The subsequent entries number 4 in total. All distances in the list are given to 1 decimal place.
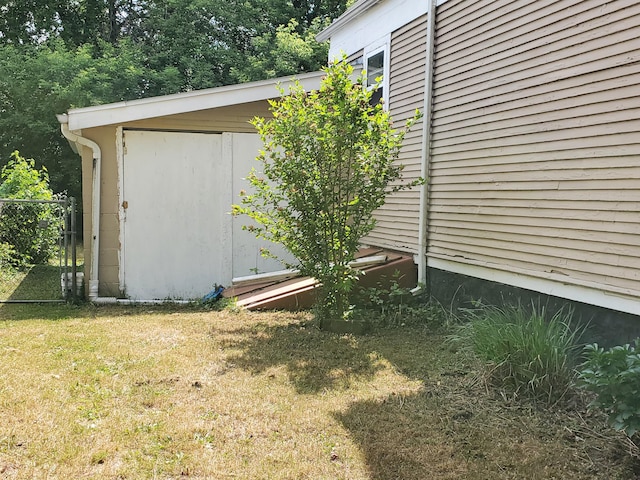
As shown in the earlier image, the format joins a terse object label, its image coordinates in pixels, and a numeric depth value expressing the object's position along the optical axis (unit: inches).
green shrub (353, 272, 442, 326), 221.4
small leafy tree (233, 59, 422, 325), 197.5
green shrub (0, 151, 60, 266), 386.0
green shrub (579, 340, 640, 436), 99.5
